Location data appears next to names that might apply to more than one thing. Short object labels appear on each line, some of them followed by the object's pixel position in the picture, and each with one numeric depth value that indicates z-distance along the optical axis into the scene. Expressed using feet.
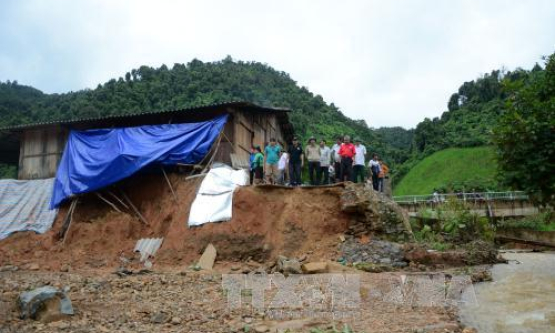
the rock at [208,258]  31.12
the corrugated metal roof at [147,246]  34.94
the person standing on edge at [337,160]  38.90
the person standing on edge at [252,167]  38.68
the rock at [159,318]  19.02
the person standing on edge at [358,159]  39.01
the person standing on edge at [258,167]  38.15
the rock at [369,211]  33.65
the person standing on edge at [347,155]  37.81
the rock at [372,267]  29.40
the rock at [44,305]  18.72
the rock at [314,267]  27.45
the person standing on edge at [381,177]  42.11
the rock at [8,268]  32.52
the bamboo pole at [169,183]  37.68
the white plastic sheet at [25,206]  39.91
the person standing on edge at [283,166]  39.75
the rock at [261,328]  17.33
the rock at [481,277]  28.97
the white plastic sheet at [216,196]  34.24
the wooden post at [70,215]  38.62
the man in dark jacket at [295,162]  38.34
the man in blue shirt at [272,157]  38.68
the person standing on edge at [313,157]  38.79
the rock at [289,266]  27.77
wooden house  41.68
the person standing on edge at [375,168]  41.70
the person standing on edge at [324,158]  39.42
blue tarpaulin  38.01
